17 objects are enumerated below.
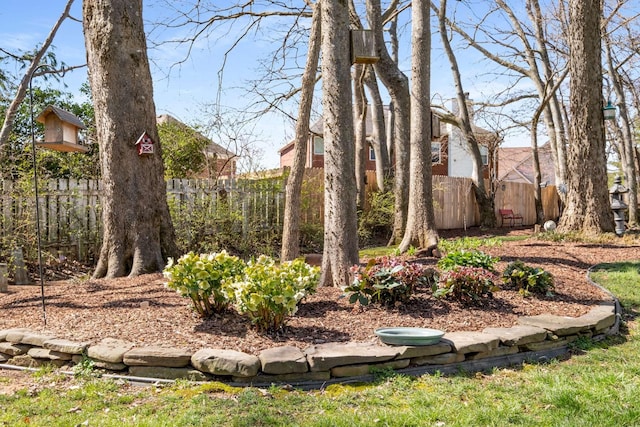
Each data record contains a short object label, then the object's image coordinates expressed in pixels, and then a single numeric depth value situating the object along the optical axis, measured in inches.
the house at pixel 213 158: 479.3
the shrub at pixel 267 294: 156.4
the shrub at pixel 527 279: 216.5
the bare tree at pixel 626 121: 601.2
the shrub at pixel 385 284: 187.2
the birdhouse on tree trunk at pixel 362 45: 231.8
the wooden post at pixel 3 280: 268.8
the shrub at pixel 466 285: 196.2
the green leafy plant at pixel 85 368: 146.6
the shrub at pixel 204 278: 169.6
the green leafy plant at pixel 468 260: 235.3
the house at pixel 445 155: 999.6
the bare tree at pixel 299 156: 311.1
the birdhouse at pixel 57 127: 232.8
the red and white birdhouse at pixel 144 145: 277.6
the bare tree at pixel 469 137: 612.3
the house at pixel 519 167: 1551.4
